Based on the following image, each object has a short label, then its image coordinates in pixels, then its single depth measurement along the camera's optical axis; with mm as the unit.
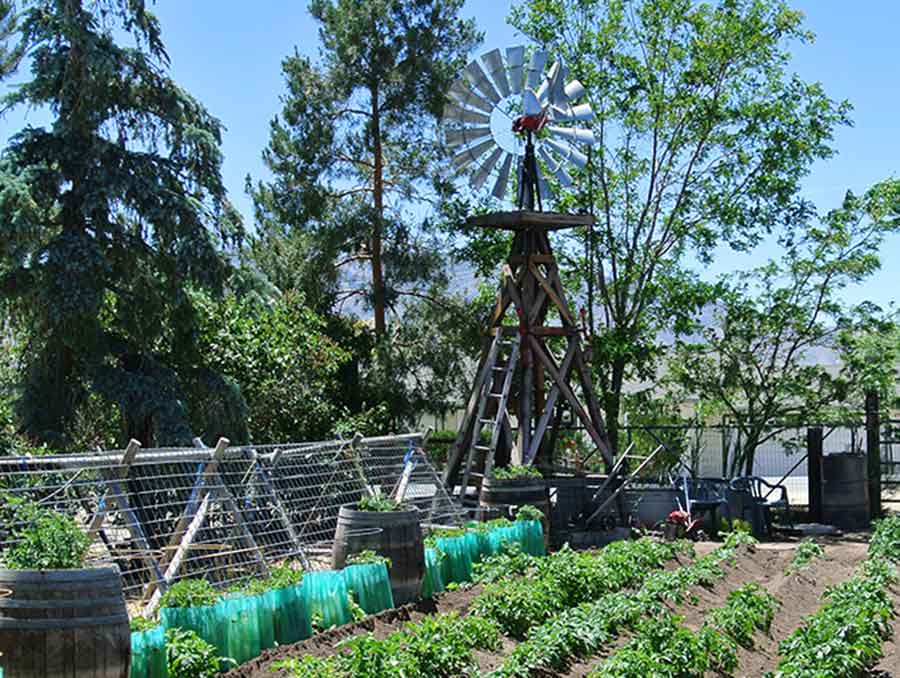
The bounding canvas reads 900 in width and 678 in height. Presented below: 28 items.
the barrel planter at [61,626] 6453
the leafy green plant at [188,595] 7812
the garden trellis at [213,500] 9008
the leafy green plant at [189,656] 7285
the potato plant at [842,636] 8477
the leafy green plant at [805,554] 14453
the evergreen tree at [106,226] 15602
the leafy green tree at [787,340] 21344
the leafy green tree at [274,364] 18844
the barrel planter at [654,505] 18172
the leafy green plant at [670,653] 8109
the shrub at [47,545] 6691
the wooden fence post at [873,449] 20656
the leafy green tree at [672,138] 20922
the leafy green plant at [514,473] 14992
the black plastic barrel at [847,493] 19969
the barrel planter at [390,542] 10367
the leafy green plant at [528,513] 13664
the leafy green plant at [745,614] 10039
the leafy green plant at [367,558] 10086
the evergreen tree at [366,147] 24250
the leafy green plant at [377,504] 10734
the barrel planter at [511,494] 14758
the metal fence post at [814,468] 19984
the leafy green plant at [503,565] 11477
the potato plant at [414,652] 7312
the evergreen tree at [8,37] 16672
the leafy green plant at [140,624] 7332
